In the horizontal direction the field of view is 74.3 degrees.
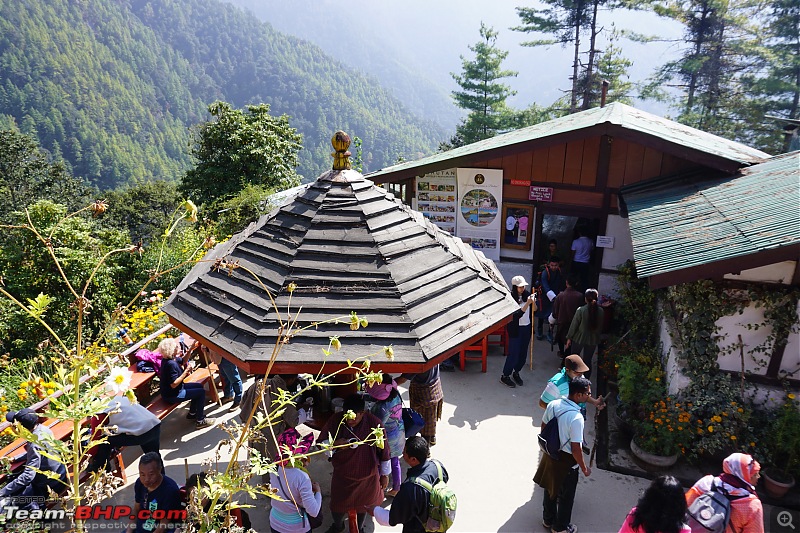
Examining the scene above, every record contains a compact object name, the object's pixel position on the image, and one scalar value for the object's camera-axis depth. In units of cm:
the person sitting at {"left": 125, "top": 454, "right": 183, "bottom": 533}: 408
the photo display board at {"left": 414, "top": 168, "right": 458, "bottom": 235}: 1052
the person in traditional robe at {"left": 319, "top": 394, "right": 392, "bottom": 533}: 450
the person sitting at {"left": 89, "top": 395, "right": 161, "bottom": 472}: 517
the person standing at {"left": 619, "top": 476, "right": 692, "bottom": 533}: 356
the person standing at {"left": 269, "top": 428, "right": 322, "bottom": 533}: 417
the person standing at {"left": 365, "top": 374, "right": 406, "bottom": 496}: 505
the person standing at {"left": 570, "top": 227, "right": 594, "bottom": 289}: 994
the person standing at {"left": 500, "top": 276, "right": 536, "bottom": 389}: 739
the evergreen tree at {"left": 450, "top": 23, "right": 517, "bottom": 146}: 4153
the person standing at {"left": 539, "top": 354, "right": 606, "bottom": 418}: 493
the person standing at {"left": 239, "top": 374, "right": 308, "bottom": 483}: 478
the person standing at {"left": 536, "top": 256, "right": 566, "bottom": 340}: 911
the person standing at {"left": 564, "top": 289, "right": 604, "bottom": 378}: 710
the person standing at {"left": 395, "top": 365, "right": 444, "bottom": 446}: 600
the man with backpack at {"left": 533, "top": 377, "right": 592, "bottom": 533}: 459
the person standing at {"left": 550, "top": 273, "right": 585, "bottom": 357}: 787
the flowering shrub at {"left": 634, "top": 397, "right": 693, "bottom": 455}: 587
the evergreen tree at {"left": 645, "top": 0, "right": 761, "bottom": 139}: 3014
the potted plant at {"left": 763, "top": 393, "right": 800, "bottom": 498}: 548
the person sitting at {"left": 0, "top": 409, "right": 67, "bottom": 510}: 441
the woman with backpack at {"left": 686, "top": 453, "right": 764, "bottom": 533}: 384
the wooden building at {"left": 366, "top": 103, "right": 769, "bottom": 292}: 850
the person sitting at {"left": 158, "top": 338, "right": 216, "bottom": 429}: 615
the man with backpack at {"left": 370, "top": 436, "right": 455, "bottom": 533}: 382
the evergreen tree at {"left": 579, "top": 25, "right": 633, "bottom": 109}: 3556
